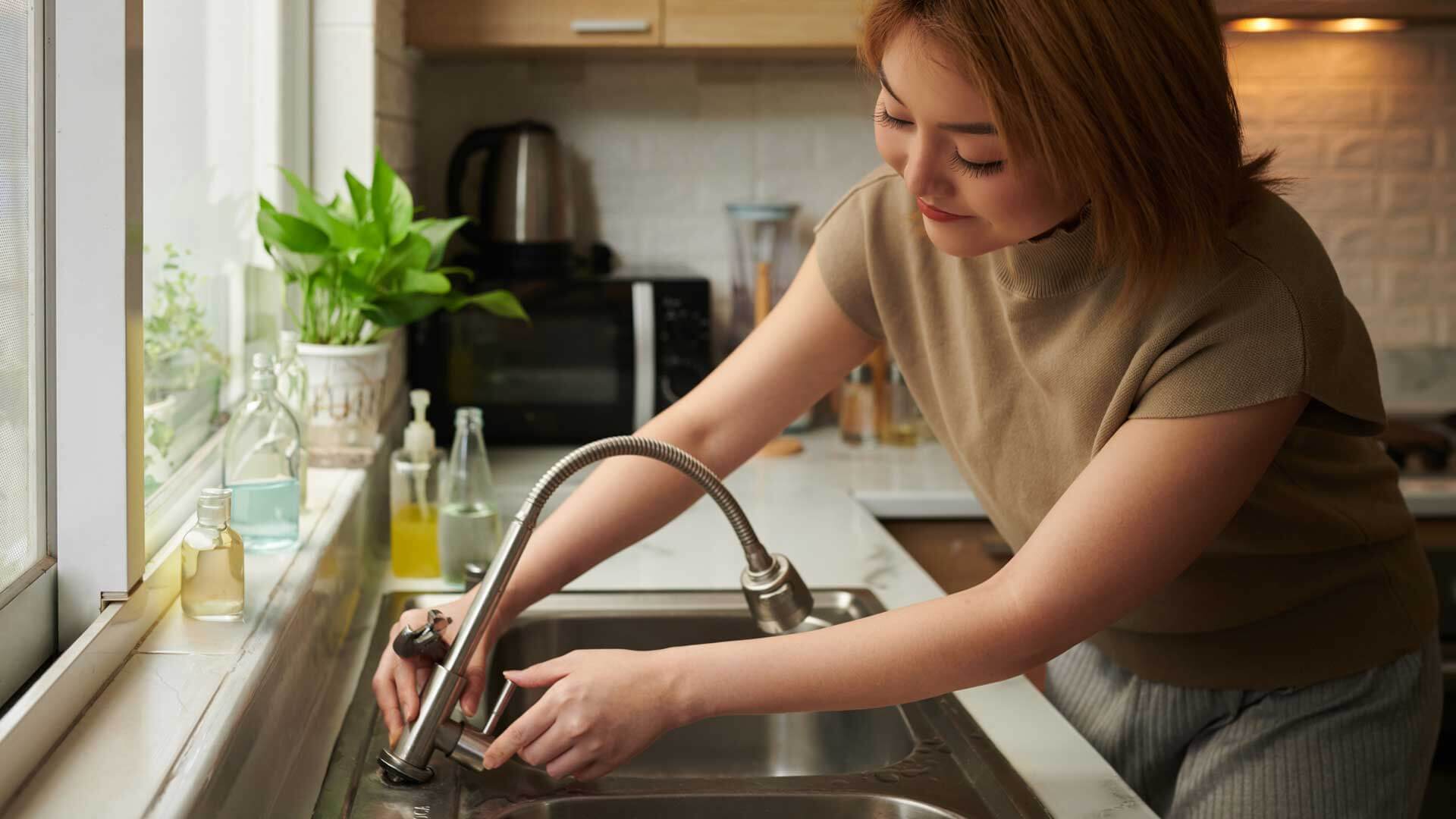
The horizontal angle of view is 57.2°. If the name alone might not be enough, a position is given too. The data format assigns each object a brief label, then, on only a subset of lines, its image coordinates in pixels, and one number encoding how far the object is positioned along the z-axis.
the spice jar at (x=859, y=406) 2.50
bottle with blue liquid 1.22
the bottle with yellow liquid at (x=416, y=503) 1.55
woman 0.87
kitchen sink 0.97
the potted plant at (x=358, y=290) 1.60
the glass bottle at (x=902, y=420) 2.51
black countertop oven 2.28
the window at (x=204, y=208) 1.26
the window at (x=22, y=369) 0.83
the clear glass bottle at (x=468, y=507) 1.49
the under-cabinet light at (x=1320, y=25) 2.43
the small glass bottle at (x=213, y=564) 0.98
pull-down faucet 0.93
